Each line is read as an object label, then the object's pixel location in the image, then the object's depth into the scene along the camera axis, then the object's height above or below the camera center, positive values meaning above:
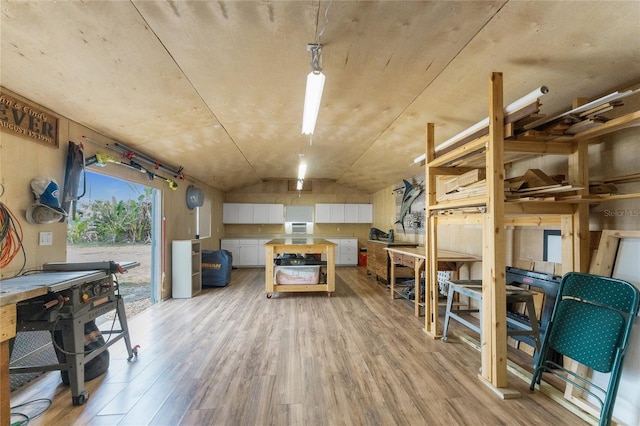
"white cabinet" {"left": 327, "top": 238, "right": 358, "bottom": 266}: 7.91 -1.05
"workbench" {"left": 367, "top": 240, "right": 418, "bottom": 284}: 5.14 -1.00
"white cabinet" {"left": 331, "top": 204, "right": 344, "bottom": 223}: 8.18 +0.19
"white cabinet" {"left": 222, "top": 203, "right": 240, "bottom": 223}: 7.89 +0.18
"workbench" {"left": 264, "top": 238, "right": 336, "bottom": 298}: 4.53 -0.82
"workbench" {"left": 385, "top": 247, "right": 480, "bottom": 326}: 2.99 -0.70
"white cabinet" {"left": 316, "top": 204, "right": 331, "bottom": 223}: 8.15 +0.22
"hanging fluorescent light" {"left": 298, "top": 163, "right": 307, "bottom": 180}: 5.30 +1.07
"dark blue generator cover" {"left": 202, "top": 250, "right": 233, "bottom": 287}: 5.38 -1.12
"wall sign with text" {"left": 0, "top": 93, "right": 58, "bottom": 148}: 1.99 +0.83
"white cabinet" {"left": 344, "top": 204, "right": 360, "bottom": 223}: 8.22 +0.12
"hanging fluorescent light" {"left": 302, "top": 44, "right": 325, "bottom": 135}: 1.83 +1.02
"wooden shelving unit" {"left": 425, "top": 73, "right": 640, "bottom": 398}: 1.94 +0.10
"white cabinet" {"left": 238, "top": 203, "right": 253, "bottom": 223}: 7.97 +0.15
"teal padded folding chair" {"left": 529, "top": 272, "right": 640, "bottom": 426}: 1.55 -0.74
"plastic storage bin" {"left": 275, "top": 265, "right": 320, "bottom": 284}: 4.64 -1.04
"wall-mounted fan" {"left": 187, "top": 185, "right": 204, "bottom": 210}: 5.39 +0.45
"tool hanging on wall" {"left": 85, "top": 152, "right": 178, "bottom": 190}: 2.84 +0.69
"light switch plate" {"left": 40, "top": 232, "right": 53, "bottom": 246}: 2.25 -0.19
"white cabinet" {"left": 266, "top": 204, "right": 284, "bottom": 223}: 8.07 +0.15
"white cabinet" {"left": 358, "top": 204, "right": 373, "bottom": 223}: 8.26 +0.09
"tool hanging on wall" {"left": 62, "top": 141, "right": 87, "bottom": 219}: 2.46 +0.38
